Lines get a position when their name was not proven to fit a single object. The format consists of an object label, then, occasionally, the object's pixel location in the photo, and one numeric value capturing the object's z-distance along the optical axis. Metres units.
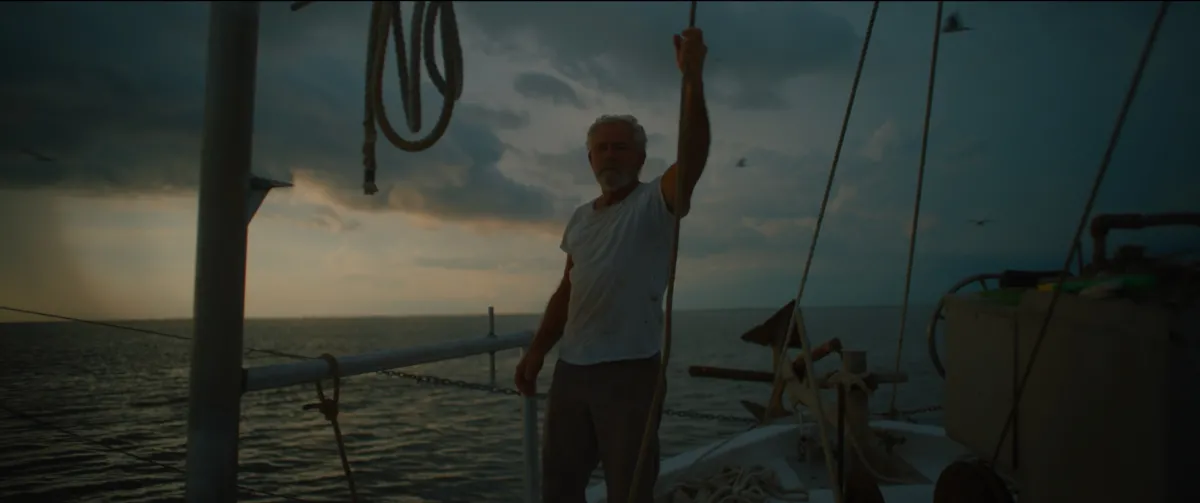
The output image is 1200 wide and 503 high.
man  2.01
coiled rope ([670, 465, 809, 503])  3.56
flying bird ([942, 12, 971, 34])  6.09
